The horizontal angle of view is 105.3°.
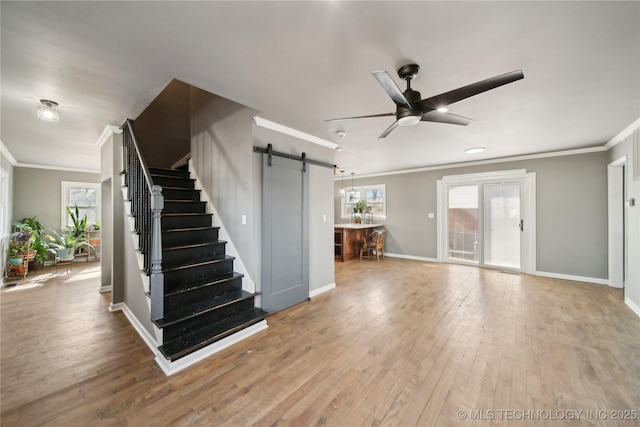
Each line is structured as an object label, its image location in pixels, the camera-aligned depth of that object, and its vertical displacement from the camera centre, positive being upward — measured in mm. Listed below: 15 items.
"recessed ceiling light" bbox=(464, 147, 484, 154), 4593 +1209
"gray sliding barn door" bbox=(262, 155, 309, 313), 3217 -287
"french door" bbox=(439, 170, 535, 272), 5219 -204
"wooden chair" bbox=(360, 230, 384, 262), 6703 -868
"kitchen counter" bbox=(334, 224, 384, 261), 6625 -728
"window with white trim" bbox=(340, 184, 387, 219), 7500 +534
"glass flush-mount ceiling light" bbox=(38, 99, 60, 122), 2582 +1116
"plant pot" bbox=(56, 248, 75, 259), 5664 -869
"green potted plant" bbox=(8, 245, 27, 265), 4986 -799
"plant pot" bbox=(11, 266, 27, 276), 5070 -1131
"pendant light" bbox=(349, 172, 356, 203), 7930 +637
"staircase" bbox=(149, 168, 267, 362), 2316 -789
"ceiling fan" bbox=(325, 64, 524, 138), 1604 +878
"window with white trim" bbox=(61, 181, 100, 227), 6484 +448
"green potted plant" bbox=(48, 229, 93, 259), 5707 -674
